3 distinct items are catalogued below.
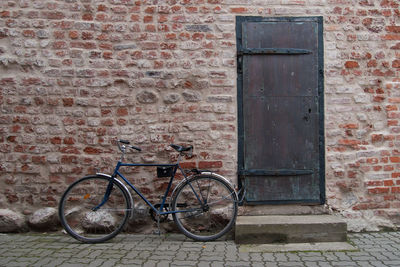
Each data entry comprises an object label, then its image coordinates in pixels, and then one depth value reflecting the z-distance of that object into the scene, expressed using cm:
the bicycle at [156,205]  384
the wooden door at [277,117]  420
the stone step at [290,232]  375
